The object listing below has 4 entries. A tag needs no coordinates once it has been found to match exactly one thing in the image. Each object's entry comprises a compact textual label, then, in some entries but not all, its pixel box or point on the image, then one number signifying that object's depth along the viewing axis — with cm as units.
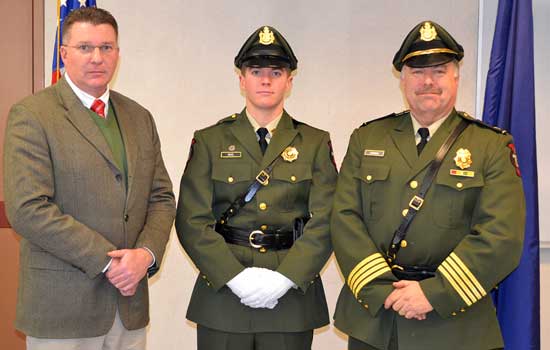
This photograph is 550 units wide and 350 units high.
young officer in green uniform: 249
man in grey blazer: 211
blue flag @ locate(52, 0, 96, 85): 297
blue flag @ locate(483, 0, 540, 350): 275
